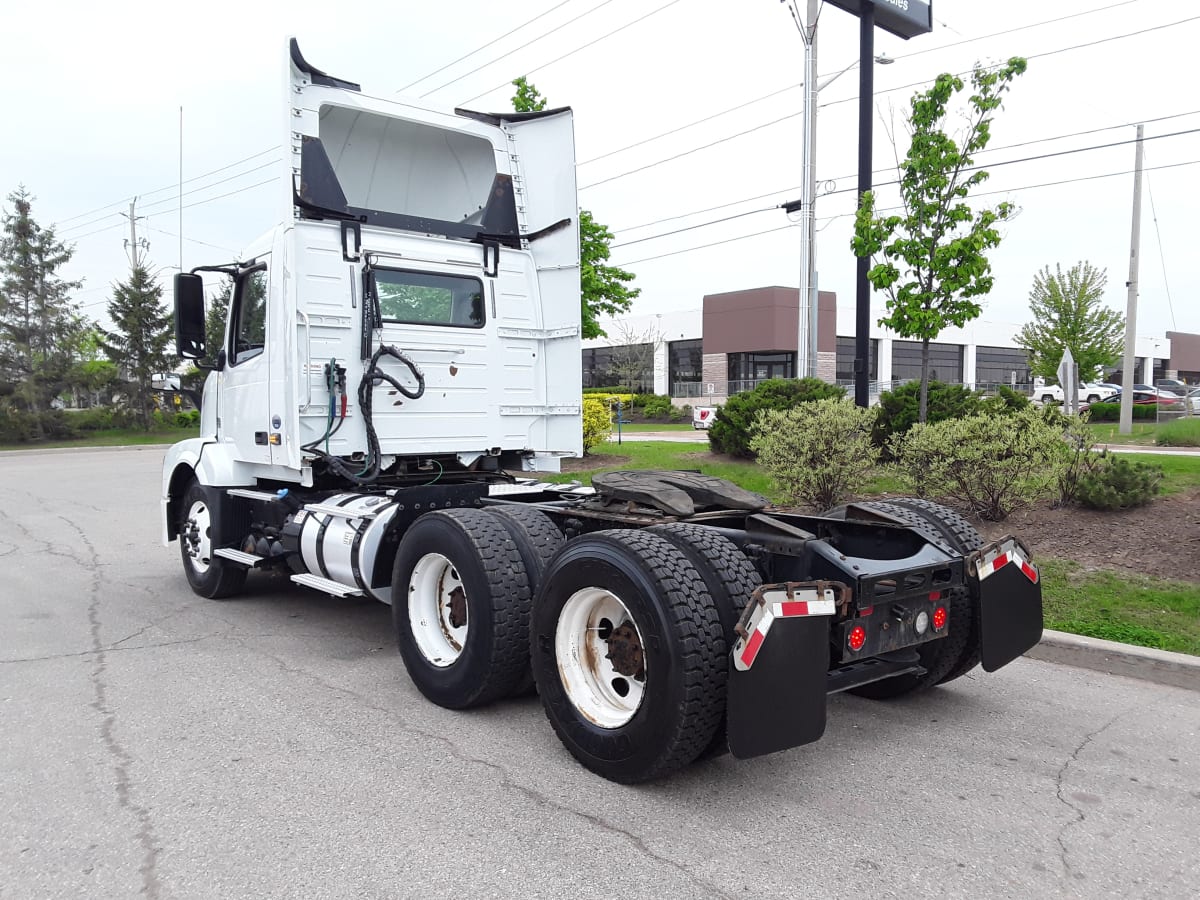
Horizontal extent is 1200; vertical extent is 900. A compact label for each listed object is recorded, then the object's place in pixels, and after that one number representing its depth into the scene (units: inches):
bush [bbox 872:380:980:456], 456.8
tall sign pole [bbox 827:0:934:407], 487.5
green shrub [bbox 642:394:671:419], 1845.2
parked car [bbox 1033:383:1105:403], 1596.9
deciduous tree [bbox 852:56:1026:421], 391.9
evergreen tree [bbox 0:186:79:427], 1545.3
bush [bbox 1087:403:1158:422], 1284.4
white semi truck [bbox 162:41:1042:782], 136.0
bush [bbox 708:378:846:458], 528.4
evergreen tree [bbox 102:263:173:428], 1614.2
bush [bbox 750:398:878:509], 362.9
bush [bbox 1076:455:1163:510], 323.9
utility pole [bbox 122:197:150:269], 1683.3
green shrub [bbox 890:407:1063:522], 314.7
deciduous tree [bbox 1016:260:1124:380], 1492.4
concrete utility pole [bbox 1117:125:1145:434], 904.3
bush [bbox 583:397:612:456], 631.2
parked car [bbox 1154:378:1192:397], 2042.0
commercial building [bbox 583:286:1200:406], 2007.9
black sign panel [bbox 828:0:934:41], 562.6
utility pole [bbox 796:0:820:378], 594.9
